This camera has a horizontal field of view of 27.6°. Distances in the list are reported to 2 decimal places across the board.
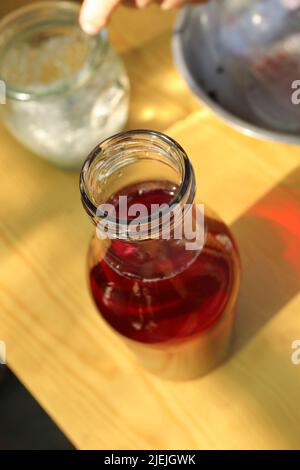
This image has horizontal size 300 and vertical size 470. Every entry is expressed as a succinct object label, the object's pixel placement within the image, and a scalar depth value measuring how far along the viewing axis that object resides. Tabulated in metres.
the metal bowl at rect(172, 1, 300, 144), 0.52
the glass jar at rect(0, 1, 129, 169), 0.48
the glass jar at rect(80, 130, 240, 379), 0.34
